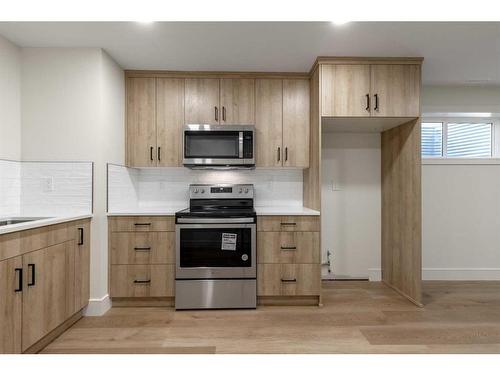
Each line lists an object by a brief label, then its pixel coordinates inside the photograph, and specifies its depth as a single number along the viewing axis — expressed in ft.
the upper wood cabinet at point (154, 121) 10.07
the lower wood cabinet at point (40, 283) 5.46
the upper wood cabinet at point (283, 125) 10.29
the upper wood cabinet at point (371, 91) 9.04
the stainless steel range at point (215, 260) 8.77
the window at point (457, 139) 12.02
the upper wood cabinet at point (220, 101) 10.16
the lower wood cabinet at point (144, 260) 8.87
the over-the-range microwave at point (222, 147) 9.77
